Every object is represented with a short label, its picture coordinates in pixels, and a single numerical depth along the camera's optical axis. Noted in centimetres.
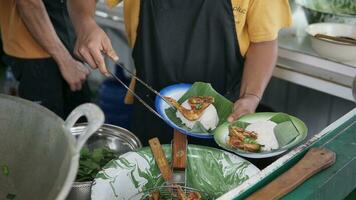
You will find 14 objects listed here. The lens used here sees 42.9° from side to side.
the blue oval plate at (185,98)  134
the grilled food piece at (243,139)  117
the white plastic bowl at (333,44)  192
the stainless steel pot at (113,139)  135
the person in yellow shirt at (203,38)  153
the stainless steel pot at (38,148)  62
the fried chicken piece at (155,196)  104
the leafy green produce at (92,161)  121
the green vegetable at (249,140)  119
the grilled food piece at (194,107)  132
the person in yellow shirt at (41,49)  197
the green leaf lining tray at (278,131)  115
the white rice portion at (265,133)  118
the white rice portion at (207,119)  132
